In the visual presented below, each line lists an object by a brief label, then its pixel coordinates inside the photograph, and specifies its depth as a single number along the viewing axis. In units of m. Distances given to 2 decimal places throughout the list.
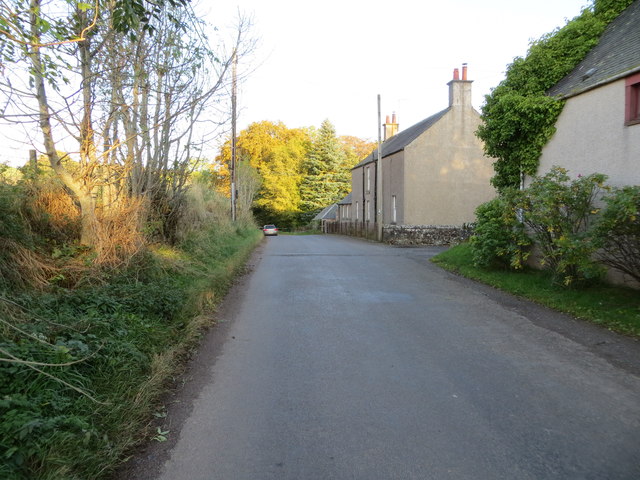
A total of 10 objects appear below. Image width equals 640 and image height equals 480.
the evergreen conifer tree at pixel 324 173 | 62.81
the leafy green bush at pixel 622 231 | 6.78
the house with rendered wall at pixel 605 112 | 8.41
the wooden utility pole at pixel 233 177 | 25.41
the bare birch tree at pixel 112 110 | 6.85
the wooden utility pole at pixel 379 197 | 27.94
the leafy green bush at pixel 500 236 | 10.07
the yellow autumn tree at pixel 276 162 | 60.69
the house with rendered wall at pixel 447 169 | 27.70
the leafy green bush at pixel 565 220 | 7.63
